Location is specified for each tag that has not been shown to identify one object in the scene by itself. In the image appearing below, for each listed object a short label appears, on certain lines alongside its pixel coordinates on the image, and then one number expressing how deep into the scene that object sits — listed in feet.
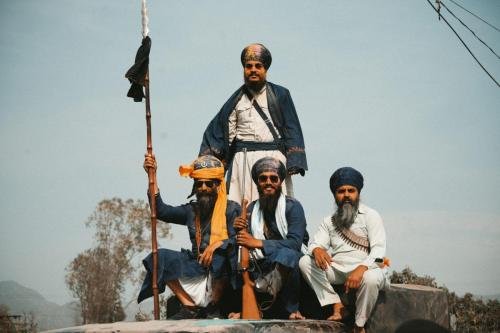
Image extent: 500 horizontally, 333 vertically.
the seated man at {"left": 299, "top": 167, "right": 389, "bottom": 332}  19.02
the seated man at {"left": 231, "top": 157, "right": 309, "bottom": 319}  20.11
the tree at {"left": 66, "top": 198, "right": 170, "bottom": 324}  88.22
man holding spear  21.36
